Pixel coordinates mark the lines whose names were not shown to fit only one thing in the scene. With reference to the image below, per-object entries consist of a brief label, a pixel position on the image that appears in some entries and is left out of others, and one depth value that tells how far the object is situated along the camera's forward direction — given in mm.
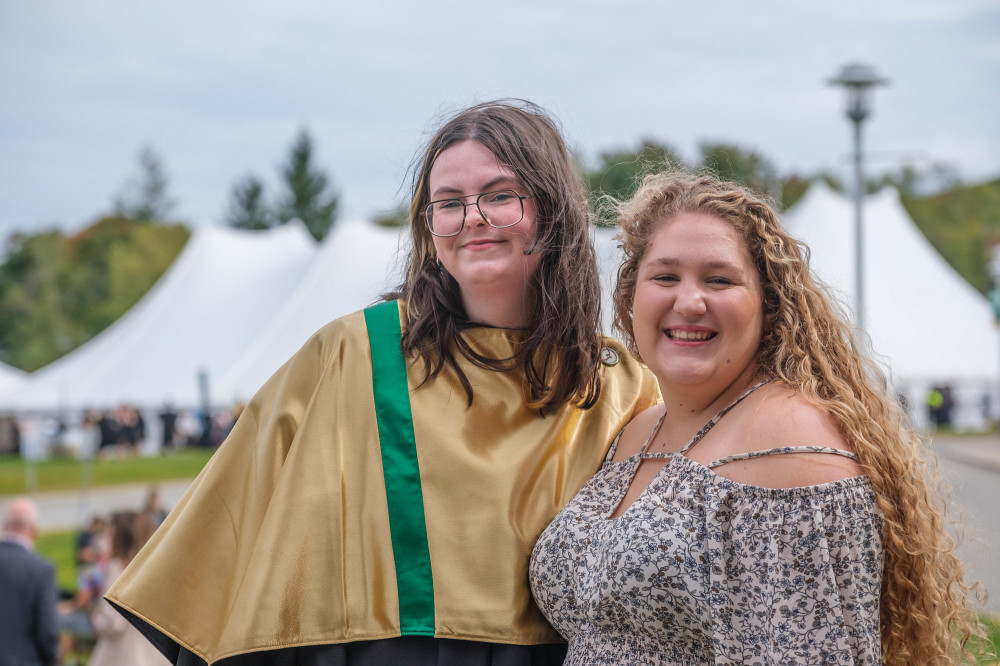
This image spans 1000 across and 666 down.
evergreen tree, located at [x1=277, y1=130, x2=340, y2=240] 56500
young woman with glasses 2084
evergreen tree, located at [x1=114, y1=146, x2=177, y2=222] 58969
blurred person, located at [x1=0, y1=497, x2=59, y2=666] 5289
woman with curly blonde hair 1768
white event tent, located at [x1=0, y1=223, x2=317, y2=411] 15414
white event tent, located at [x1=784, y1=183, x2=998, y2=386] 15906
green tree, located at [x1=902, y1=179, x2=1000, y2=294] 41906
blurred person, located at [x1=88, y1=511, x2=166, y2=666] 5109
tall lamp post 9594
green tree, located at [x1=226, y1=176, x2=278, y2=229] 56750
